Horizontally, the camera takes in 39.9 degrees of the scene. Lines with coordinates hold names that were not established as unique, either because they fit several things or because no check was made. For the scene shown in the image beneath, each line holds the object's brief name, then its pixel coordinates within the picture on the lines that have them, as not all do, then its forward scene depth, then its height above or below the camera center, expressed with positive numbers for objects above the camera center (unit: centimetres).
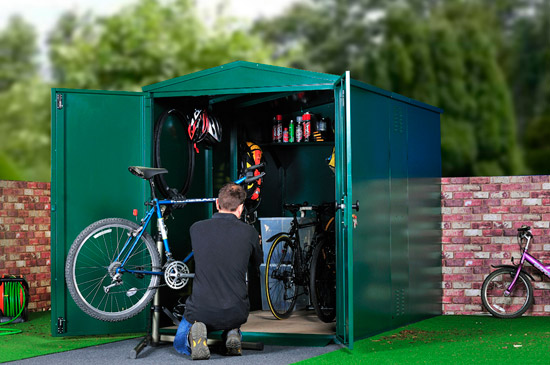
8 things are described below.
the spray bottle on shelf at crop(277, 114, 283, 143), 816 +82
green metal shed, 624 +27
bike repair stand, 586 -101
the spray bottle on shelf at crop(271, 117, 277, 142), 820 +81
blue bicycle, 575 -47
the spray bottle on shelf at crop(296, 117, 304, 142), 798 +79
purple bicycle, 760 -86
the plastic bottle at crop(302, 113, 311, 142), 792 +85
